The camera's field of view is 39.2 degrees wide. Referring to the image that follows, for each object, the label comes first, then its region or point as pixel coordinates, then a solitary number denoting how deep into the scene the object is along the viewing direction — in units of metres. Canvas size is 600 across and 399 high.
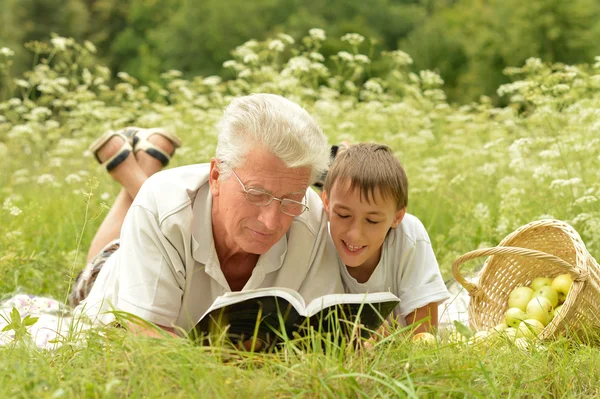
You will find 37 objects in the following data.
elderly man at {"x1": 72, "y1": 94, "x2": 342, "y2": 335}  2.81
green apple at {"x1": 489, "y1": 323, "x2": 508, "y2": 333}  3.43
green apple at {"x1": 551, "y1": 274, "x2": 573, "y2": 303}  3.75
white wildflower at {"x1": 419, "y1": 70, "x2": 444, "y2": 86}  7.53
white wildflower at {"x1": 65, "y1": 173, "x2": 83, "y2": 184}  6.19
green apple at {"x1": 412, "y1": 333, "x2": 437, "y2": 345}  2.55
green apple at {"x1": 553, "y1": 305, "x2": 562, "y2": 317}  3.38
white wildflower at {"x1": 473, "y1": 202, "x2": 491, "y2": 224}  5.09
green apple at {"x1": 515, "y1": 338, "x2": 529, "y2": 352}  2.91
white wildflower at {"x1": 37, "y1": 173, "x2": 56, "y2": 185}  6.41
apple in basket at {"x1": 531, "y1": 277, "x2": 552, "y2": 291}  3.86
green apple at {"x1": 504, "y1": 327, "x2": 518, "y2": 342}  3.19
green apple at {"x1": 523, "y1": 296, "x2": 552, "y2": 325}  3.62
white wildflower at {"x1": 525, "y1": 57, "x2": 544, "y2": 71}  5.98
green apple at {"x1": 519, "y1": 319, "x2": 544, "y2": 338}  3.32
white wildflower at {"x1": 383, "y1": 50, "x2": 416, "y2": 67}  7.39
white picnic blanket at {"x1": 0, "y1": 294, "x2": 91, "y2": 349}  3.95
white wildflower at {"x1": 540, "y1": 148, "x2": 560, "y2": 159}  5.17
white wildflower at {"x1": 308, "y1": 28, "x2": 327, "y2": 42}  7.17
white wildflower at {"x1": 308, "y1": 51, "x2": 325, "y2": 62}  6.98
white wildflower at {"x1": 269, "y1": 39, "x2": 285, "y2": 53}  6.97
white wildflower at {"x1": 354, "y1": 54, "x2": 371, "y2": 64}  7.15
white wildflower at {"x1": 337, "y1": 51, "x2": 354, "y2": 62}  7.12
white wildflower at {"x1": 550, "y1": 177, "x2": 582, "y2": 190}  4.68
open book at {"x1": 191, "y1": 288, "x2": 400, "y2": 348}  2.40
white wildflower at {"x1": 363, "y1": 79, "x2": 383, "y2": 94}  7.60
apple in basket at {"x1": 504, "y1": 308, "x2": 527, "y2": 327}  3.57
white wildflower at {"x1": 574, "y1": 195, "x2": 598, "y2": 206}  4.45
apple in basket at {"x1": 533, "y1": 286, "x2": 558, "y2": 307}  3.74
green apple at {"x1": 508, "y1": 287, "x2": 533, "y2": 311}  3.81
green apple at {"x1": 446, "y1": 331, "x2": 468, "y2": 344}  2.64
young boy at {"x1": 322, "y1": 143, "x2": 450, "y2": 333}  3.12
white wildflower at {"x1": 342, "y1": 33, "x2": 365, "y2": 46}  7.13
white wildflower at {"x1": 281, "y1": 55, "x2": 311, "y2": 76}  6.93
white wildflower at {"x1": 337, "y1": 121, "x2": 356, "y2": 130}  6.66
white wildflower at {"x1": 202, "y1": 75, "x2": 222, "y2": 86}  7.79
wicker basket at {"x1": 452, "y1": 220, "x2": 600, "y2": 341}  3.44
